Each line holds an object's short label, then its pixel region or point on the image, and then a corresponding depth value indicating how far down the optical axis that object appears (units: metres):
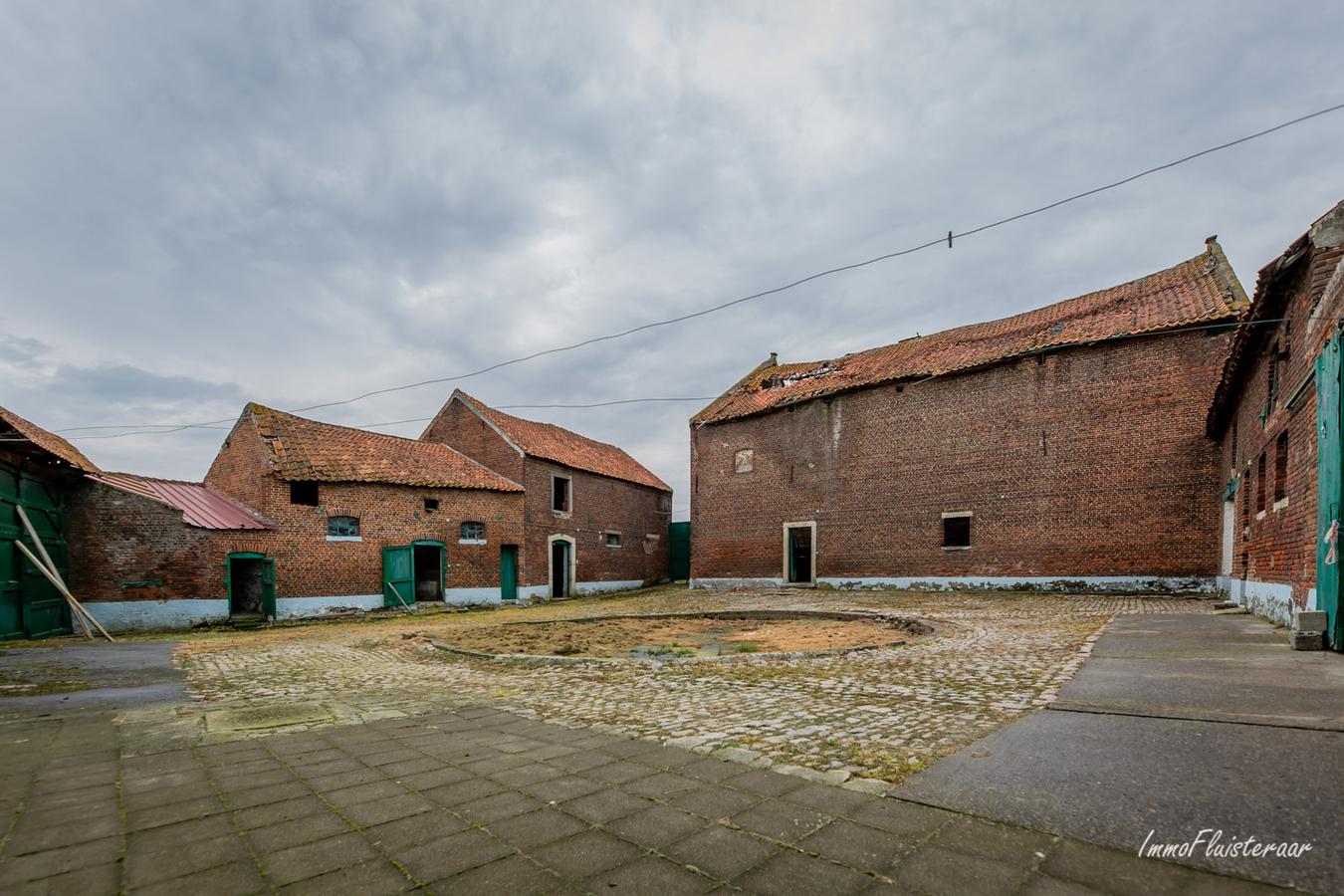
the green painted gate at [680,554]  35.31
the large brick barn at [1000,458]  16.47
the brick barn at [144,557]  15.33
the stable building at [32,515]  12.12
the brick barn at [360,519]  18.98
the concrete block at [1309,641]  6.10
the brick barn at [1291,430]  6.54
